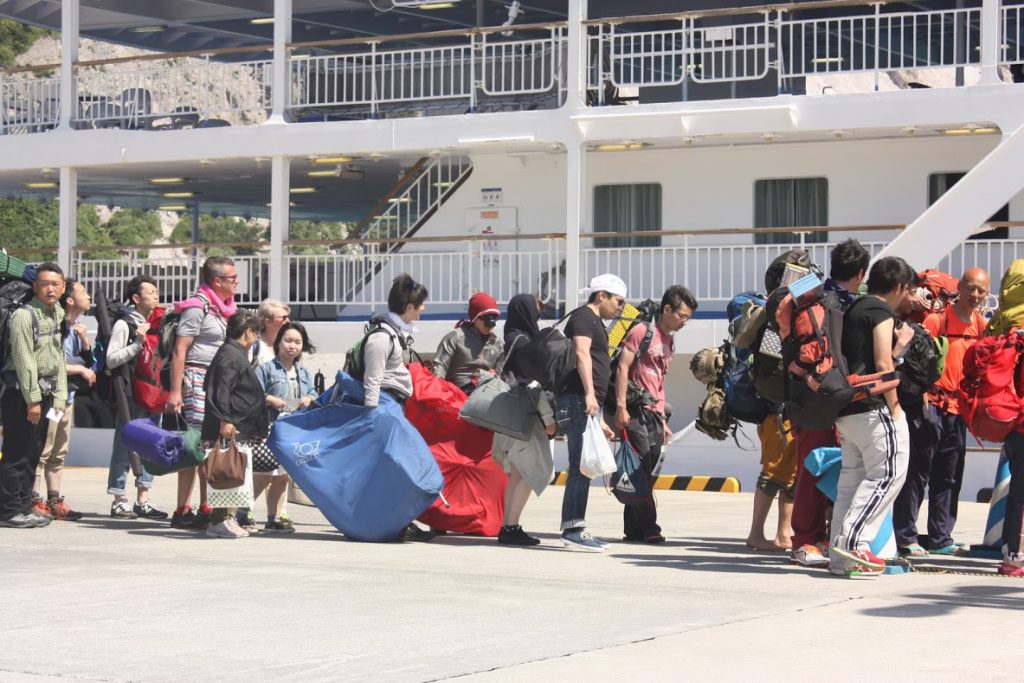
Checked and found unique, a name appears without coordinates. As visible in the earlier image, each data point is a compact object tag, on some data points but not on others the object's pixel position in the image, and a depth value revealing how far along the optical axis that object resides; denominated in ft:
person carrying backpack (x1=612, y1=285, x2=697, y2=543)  34.22
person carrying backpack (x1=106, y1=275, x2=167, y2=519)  38.63
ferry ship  62.85
